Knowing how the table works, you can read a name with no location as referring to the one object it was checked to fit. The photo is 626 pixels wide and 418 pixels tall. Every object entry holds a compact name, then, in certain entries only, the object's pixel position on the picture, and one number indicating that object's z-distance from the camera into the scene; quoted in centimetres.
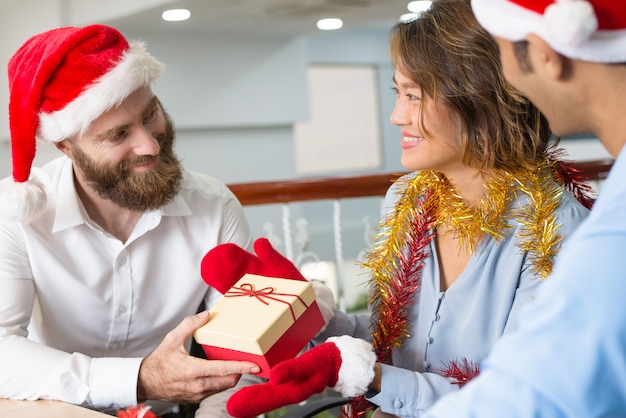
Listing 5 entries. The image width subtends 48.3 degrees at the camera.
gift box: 106
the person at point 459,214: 123
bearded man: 148
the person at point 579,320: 57
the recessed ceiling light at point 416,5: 622
